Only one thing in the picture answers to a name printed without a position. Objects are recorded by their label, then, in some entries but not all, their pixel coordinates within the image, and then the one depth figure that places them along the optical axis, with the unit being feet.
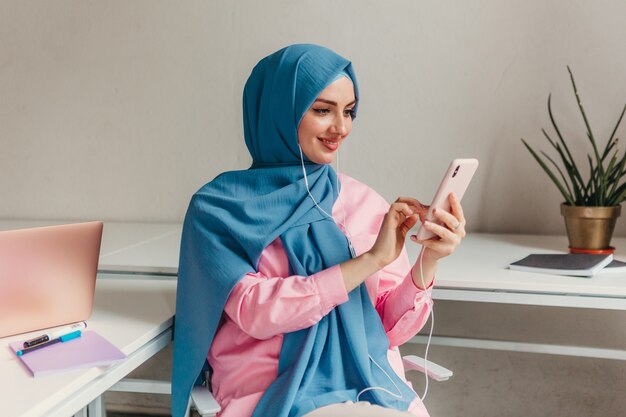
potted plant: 6.65
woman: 4.55
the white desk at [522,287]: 5.47
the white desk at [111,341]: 3.62
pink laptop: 4.33
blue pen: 4.19
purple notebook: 3.97
